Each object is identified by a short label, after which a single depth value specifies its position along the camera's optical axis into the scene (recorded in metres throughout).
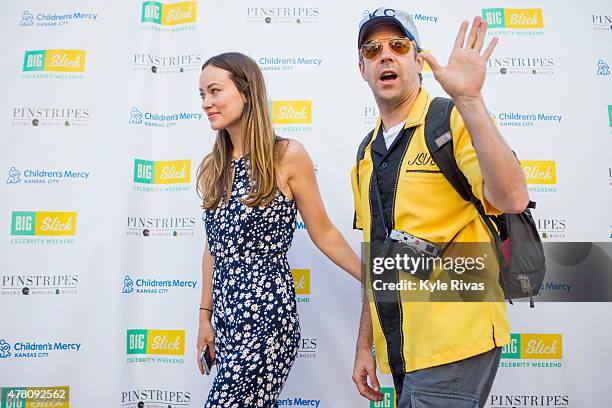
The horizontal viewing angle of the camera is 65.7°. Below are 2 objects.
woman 1.58
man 1.06
